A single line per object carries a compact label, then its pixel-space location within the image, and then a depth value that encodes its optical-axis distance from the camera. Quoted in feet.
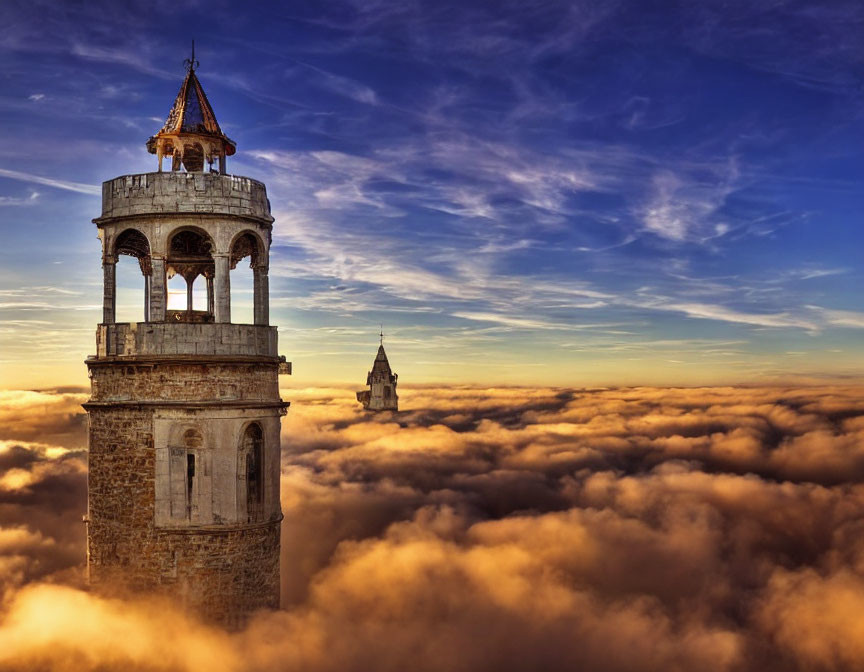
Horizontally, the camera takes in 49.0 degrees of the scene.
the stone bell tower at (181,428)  88.63
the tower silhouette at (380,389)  420.36
